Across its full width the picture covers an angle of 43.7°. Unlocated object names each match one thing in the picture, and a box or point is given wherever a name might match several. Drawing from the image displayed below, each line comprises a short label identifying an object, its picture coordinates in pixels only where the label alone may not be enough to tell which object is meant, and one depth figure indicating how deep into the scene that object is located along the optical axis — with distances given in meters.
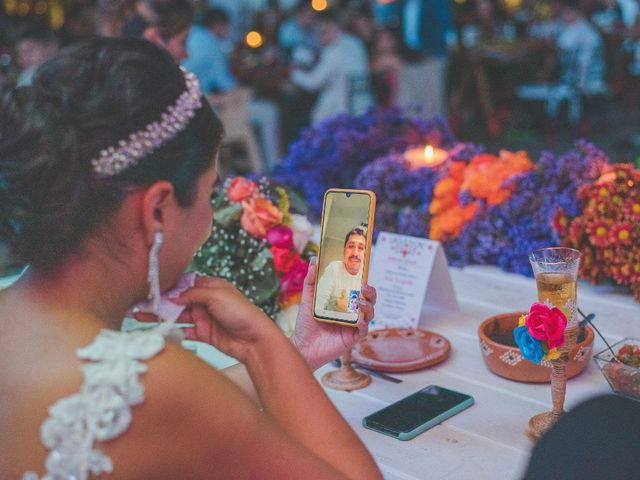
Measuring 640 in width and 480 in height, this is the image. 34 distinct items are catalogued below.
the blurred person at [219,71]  6.34
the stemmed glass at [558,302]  1.39
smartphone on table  1.46
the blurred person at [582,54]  8.25
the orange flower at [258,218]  1.94
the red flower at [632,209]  1.99
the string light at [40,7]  9.91
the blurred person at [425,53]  6.77
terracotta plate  1.72
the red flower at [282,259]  1.94
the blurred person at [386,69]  7.18
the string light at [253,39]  9.01
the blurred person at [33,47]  5.43
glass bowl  1.46
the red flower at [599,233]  2.02
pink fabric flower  1.34
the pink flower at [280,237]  1.95
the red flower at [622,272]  2.03
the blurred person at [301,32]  9.73
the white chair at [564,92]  8.37
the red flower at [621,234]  1.98
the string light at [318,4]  10.07
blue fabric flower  1.36
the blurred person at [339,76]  6.68
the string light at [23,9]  9.67
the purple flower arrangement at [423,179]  2.22
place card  1.94
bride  0.95
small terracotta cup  1.61
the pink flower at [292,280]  1.95
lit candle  2.59
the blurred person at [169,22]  3.52
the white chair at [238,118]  6.25
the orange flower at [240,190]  1.99
